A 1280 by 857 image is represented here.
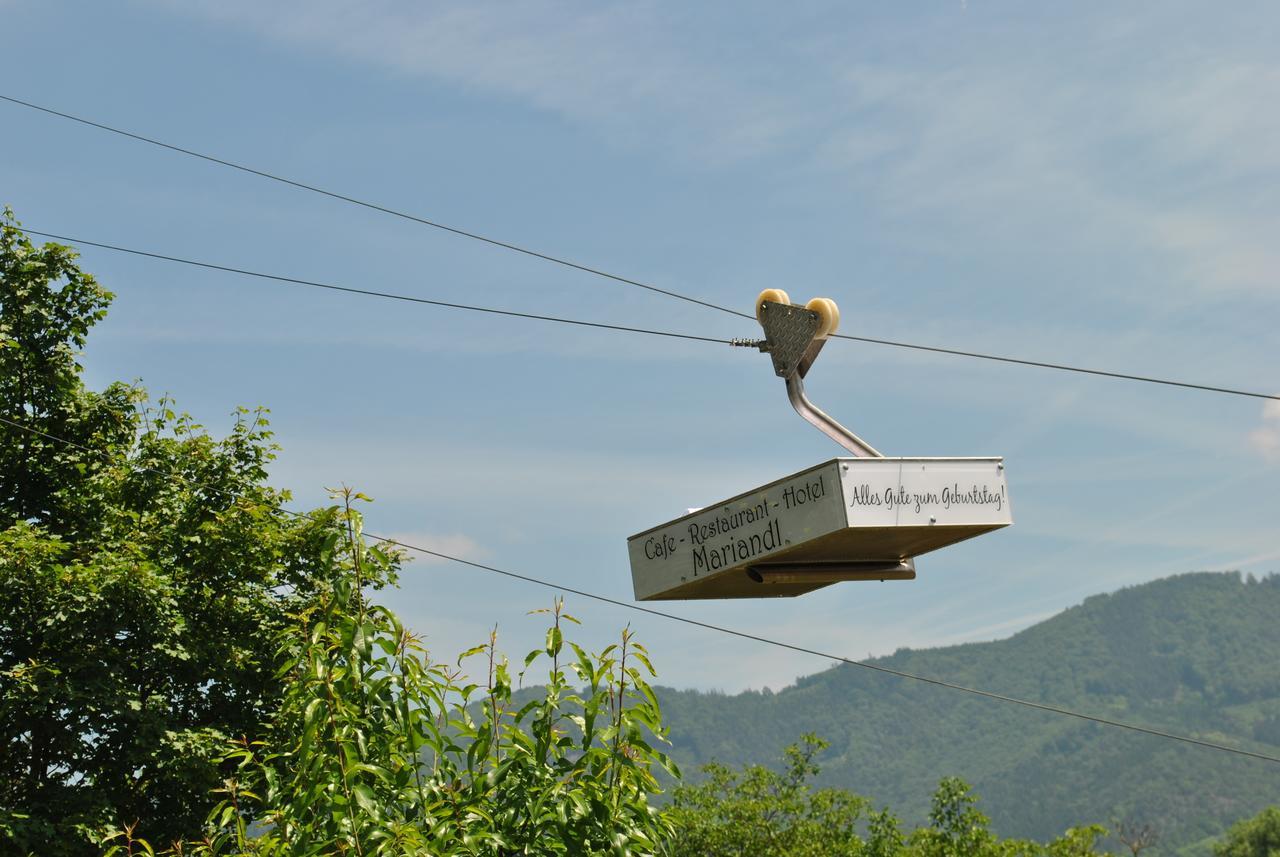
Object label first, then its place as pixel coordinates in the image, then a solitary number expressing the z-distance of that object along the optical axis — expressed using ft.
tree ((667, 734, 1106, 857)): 94.38
